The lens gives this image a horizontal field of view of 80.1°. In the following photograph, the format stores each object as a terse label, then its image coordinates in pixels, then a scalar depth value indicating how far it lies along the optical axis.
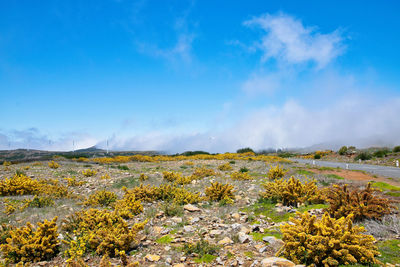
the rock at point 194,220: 6.65
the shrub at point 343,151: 43.50
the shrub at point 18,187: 10.87
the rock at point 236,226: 5.88
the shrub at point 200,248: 4.61
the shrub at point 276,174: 13.27
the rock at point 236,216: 6.79
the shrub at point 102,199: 8.80
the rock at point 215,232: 5.51
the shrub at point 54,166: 20.08
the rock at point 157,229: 6.02
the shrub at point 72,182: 13.06
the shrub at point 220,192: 9.12
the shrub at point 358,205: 5.65
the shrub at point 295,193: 7.75
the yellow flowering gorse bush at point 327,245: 3.87
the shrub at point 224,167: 18.93
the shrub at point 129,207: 7.08
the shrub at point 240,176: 13.34
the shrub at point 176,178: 12.70
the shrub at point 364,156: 32.94
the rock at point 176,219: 6.74
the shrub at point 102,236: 4.90
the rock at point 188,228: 5.98
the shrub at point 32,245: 4.91
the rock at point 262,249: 4.55
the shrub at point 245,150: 59.22
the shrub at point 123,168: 20.66
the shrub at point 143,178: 14.05
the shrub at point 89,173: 15.81
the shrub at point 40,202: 8.69
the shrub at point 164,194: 8.77
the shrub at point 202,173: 14.57
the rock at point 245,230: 5.55
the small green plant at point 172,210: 7.38
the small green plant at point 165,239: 5.38
